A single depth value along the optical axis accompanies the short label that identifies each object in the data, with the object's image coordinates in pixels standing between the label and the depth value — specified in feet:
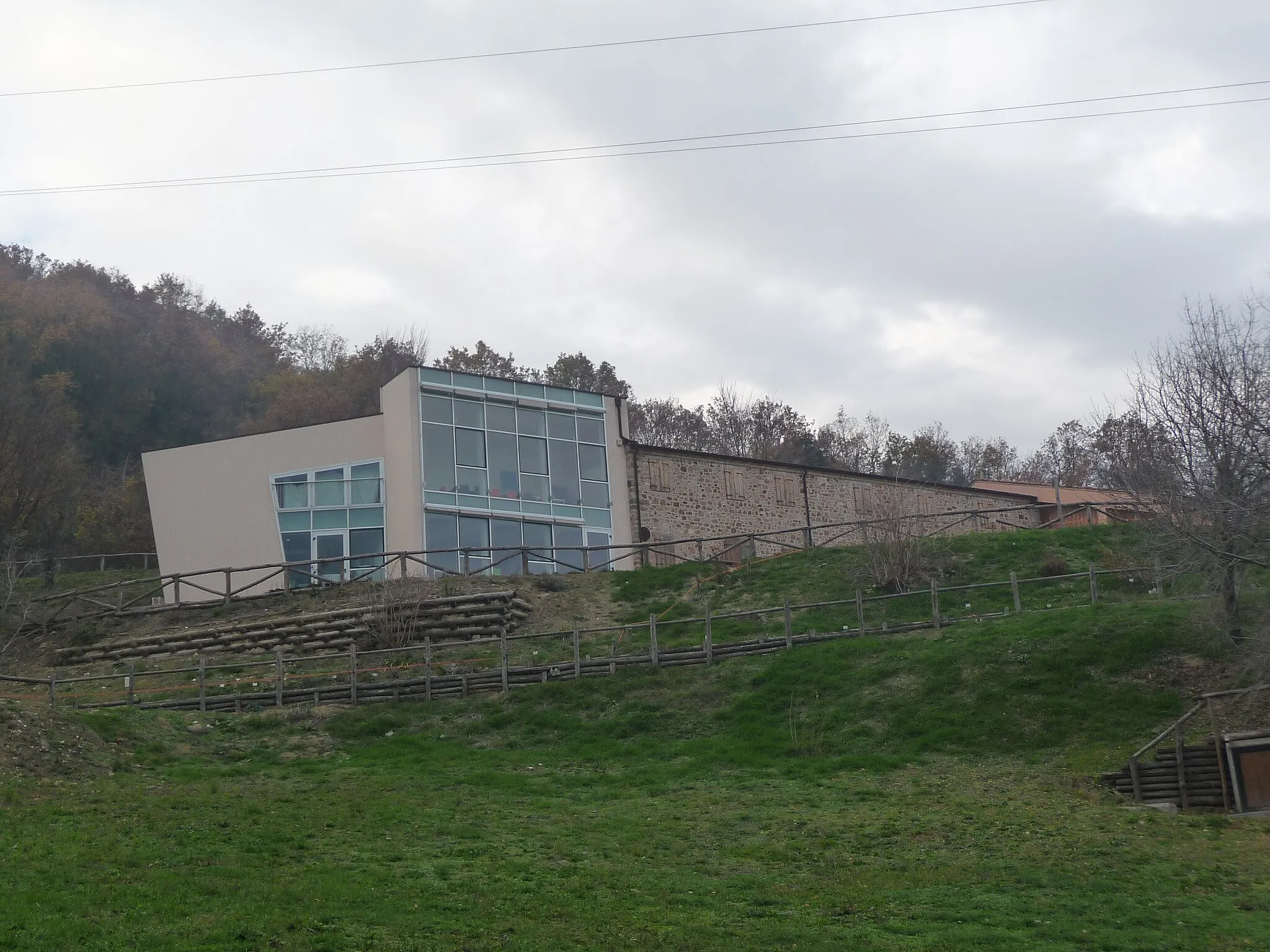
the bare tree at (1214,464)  76.43
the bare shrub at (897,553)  109.70
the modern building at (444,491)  127.85
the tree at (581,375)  243.40
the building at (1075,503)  130.62
